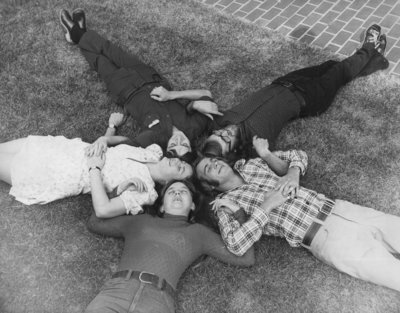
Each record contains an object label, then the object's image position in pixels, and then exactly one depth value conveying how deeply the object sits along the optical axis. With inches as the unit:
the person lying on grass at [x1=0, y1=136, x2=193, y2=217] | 142.3
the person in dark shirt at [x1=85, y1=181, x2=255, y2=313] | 117.0
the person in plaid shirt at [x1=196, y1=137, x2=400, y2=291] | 126.0
